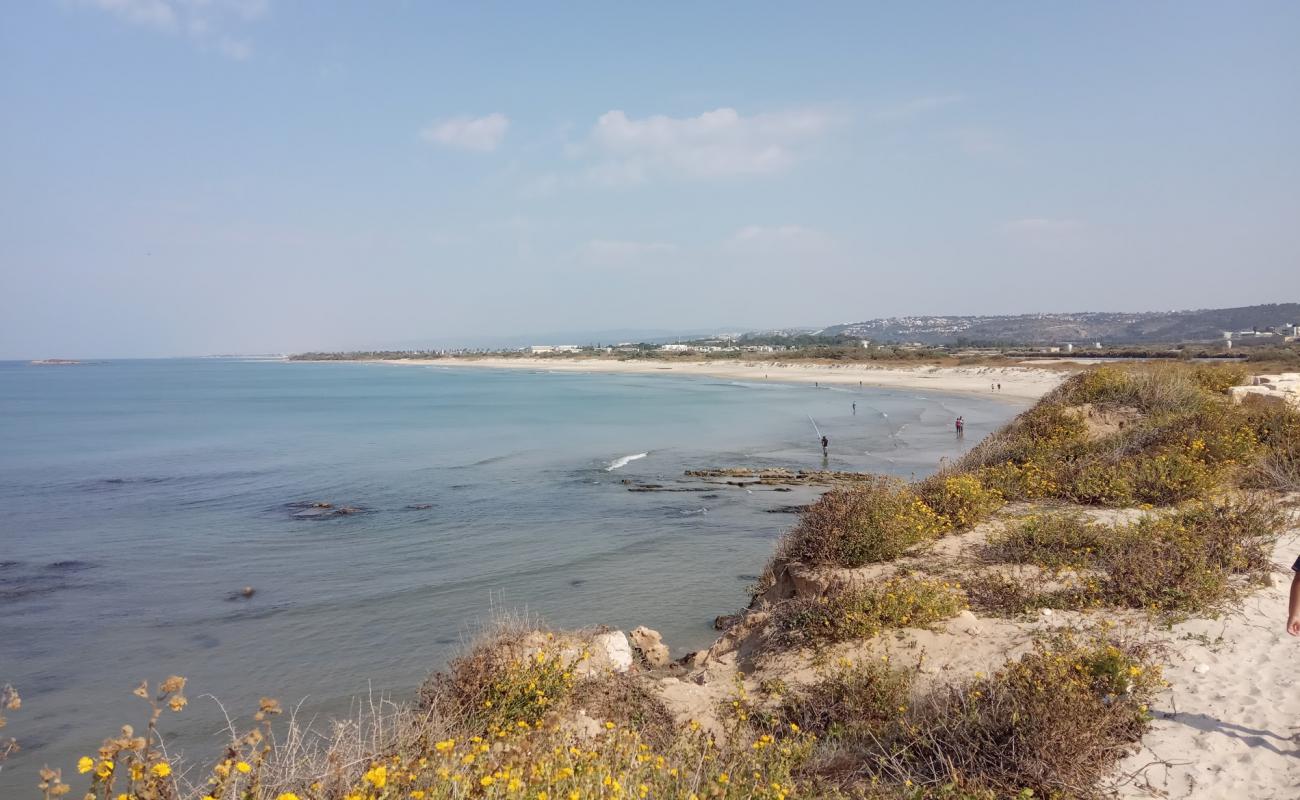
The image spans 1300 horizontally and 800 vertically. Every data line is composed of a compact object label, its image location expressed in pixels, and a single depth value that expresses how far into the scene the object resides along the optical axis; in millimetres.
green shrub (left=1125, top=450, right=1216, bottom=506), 11617
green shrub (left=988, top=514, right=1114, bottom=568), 8987
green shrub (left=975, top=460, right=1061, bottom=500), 12703
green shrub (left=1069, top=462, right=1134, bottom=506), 11922
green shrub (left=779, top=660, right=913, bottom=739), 6129
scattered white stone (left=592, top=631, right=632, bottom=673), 8672
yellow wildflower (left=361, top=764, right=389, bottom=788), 3615
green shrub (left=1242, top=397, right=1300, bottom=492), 12055
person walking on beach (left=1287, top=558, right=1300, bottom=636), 5254
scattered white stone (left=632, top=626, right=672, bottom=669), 10273
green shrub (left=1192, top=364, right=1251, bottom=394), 20461
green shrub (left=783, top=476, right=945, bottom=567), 9805
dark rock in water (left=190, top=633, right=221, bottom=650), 12375
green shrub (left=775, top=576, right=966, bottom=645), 7836
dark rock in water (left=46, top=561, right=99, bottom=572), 17188
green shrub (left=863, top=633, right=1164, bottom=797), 4969
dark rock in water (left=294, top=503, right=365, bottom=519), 22469
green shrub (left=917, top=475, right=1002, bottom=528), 11133
